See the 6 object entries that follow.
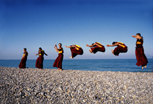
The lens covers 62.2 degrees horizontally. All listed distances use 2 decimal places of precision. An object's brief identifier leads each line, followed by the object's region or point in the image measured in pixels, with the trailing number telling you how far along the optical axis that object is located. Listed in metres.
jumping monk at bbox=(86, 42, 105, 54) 6.43
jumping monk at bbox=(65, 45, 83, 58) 7.36
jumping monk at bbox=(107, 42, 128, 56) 5.79
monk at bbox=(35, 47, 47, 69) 16.02
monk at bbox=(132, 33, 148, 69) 5.54
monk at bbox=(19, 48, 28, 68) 16.38
